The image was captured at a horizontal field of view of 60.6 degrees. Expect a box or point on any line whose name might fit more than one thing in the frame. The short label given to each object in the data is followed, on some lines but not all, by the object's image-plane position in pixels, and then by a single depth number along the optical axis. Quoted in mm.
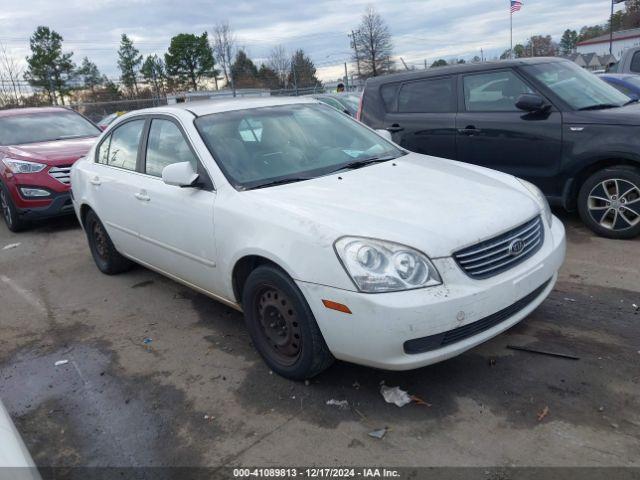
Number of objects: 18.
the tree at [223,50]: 52125
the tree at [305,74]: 44634
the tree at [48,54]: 43750
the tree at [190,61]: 55500
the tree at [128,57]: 54656
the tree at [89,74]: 33875
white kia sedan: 2730
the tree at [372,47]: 58312
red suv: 7516
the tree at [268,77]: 43906
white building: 67425
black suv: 5242
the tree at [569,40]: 105500
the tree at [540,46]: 67550
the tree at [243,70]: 51425
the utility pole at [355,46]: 57719
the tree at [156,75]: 27134
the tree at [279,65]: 53019
